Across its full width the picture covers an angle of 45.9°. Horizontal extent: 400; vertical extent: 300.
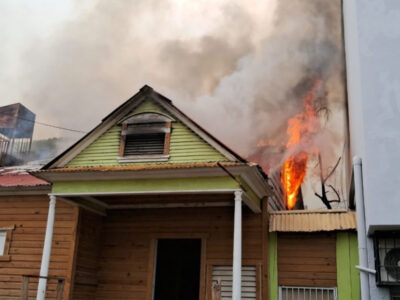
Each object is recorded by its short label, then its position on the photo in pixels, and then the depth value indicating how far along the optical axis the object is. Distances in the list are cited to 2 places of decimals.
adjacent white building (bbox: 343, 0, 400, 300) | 8.41
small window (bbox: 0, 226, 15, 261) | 13.29
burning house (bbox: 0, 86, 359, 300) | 11.25
